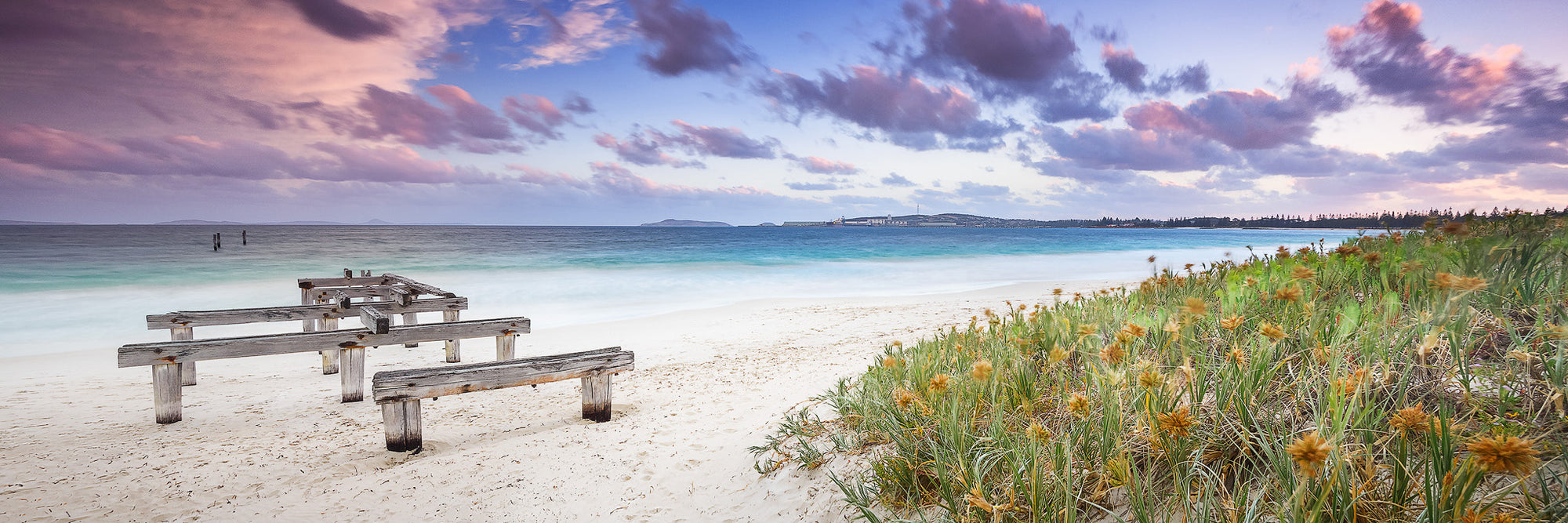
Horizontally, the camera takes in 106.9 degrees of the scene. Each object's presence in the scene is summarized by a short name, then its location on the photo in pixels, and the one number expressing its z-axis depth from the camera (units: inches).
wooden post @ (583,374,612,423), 234.7
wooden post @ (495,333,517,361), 312.3
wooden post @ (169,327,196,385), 311.4
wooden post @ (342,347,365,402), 271.6
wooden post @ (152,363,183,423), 238.2
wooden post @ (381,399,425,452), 200.5
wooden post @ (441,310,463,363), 372.5
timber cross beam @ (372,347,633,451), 196.4
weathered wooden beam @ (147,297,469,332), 310.8
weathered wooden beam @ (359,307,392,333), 257.6
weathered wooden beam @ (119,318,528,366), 228.8
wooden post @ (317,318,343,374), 341.1
